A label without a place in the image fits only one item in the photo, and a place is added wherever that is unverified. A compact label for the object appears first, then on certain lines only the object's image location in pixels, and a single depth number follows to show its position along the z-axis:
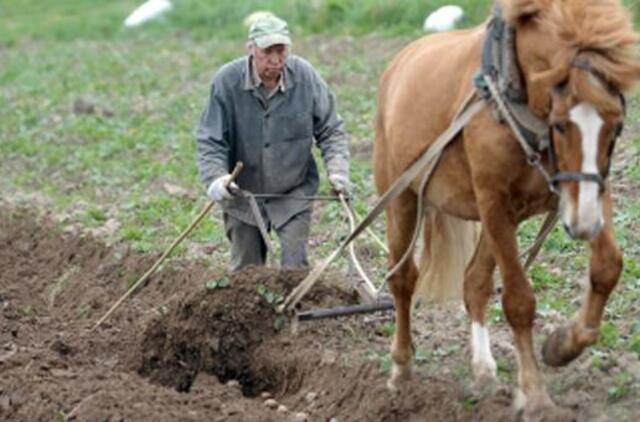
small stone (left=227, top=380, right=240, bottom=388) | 16.36
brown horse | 12.02
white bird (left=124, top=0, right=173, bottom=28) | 57.31
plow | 13.81
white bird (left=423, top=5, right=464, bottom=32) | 41.03
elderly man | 17.86
